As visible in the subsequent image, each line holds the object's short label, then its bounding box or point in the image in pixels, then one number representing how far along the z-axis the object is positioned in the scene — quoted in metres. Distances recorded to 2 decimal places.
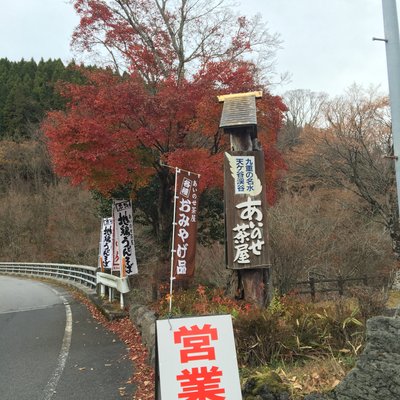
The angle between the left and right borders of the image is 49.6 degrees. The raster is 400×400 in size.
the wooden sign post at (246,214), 7.95
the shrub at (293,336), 5.64
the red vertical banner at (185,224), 8.93
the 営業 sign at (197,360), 3.52
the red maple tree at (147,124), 10.62
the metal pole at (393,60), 5.57
